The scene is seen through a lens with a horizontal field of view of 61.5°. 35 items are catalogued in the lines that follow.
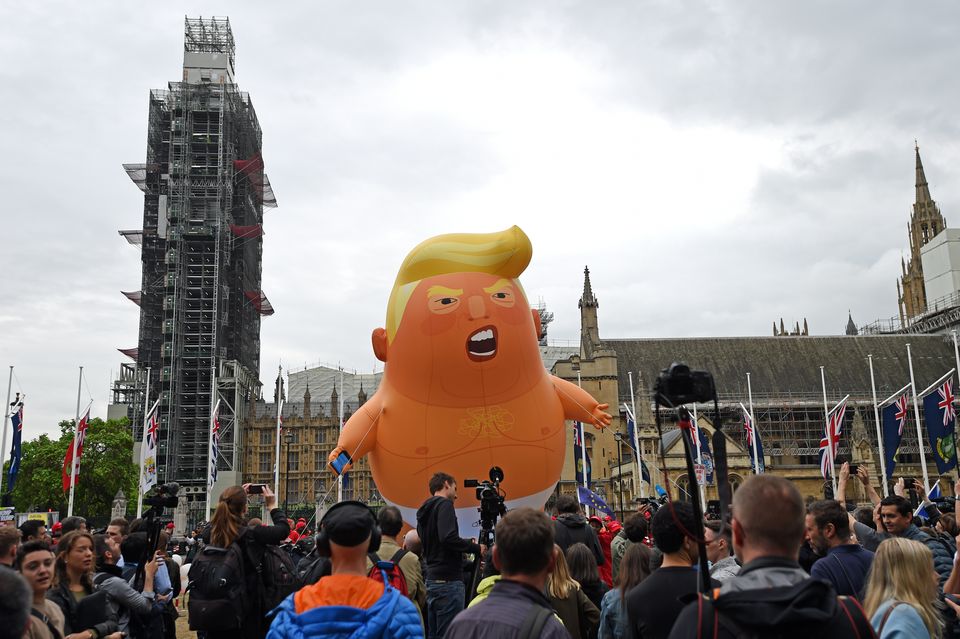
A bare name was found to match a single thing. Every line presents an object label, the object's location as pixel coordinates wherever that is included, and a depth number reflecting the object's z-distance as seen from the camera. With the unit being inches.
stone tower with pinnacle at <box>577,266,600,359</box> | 2278.5
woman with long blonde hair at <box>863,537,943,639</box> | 151.8
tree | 1831.9
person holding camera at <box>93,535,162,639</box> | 217.3
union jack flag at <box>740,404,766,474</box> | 1341.0
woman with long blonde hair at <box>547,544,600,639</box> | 207.8
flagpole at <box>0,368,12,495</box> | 1059.9
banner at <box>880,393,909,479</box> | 1058.1
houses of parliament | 2025.1
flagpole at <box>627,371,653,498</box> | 1262.3
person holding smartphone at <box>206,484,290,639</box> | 226.7
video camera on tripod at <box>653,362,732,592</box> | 129.6
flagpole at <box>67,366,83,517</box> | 1026.7
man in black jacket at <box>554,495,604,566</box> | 292.8
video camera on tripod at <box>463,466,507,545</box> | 258.7
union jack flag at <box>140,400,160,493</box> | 1010.7
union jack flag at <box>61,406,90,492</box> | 1022.4
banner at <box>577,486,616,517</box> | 872.9
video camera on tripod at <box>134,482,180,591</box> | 229.8
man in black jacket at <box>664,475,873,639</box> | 98.3
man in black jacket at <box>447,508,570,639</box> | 124.4
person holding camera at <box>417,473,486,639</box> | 264.1
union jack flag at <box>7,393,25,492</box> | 912.3
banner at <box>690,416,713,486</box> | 1374.3
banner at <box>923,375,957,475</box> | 976.9
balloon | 455.8
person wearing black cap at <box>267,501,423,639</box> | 144.6
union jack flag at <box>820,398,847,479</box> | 1085.8
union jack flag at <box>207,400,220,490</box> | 1164.5
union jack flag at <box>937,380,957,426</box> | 994.7
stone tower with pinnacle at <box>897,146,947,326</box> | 3161.9
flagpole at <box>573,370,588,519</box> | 1226.6
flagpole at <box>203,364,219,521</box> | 1165.7
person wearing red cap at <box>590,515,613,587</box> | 335.9
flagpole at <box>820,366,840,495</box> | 1092.1
